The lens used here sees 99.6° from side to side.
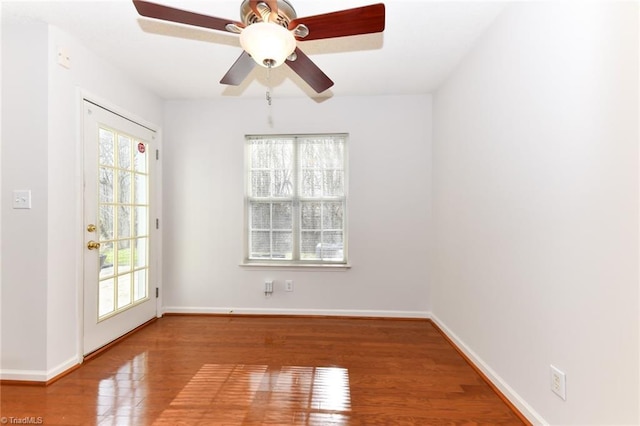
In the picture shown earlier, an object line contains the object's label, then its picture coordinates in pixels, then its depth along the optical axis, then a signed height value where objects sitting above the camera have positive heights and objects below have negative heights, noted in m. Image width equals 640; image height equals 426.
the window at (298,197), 3.23 +0.22
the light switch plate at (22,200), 1.92 +0.11
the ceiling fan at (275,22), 1.23 +0.94
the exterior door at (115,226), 2.25 -0.11
